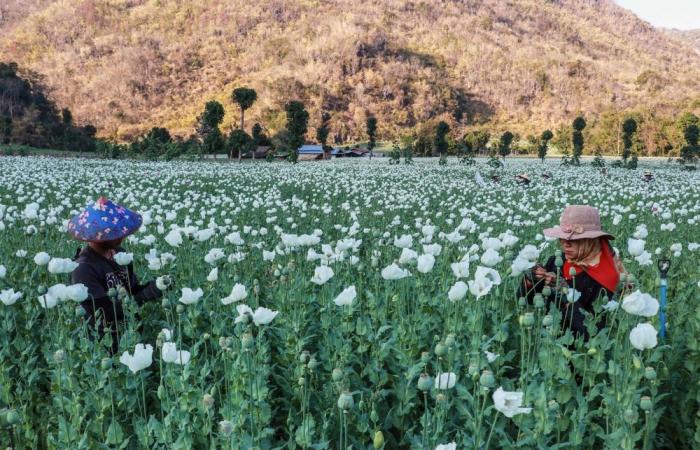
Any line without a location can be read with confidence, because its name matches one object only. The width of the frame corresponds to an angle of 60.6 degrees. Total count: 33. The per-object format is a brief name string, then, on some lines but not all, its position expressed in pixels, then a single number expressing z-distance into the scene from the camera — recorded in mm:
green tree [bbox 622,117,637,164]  43062
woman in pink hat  4363
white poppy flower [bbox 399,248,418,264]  4438
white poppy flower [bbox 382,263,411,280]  4079
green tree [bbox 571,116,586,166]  46750
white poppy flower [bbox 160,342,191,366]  2996
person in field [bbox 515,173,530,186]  19497
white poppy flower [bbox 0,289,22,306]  3773
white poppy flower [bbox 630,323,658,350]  2902
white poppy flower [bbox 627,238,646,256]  4543
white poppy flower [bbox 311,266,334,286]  4117
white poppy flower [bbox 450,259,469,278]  3958
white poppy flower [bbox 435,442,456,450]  2313
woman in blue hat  4512
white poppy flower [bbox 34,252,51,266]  4483
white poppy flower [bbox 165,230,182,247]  5329
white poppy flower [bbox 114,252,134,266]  4383
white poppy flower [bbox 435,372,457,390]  2670
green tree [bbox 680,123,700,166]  36344
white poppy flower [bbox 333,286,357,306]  3691
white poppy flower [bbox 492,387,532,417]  2457
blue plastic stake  4109
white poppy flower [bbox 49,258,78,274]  4105
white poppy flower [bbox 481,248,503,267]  4273
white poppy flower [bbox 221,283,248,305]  3844
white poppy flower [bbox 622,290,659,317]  3141
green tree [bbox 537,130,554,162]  45156
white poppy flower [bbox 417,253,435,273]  4258
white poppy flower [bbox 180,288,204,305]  3771
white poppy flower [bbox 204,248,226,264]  4852
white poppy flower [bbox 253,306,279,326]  3238
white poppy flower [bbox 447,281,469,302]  3586
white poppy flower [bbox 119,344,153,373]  2969
